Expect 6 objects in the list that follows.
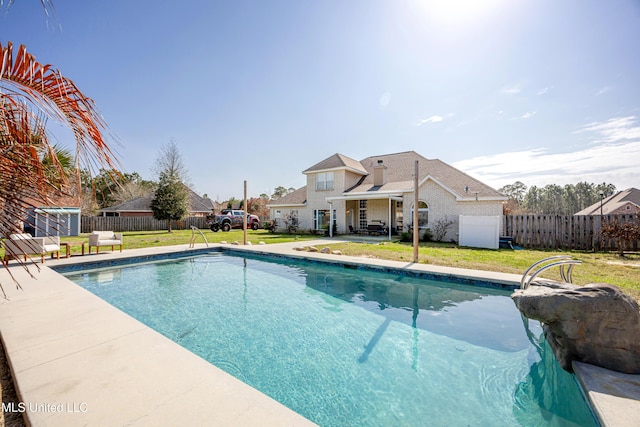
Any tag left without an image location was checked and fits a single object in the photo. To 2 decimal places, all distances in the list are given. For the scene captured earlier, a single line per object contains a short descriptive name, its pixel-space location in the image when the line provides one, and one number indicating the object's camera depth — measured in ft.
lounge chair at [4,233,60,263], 25.45
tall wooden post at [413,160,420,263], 29.22
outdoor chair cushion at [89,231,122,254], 33.15
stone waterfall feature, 9.38
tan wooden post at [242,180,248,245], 43.98
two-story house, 51.08
